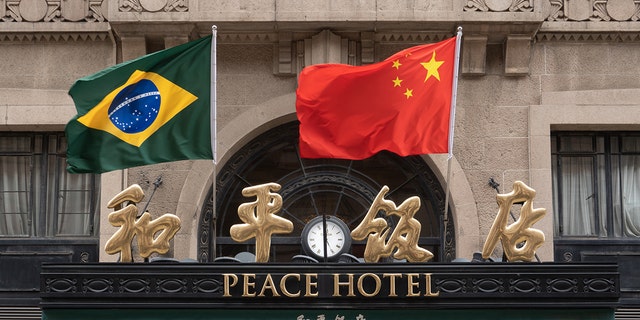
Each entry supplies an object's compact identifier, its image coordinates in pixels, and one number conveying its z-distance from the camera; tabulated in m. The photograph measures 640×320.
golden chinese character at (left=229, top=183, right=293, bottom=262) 18.34
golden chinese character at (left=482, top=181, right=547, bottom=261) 18.38
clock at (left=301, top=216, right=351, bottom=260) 19.27
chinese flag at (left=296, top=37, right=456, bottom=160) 18.72
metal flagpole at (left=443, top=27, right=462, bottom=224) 18.61
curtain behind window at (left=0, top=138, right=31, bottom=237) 21.17
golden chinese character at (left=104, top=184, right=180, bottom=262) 18.28
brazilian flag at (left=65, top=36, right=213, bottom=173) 18.59
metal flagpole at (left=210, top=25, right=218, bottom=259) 18.58
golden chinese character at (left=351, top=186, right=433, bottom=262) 18.42
